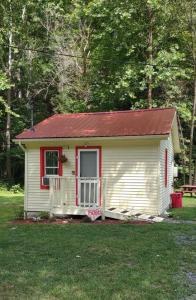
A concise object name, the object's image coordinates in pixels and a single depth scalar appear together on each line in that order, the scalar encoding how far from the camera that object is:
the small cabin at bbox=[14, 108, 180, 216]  12.45
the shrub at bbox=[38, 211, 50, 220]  12.70
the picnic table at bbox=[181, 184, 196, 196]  19.33
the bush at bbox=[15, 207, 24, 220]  13.17
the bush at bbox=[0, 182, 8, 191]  23.69
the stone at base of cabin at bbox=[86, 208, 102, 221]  11.97
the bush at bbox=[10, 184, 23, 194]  22.81
